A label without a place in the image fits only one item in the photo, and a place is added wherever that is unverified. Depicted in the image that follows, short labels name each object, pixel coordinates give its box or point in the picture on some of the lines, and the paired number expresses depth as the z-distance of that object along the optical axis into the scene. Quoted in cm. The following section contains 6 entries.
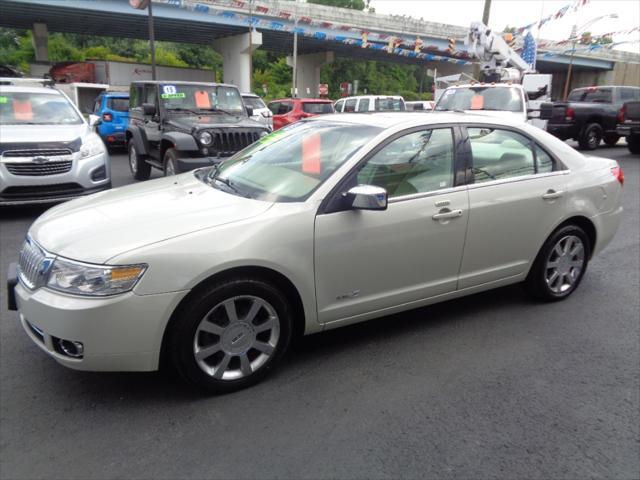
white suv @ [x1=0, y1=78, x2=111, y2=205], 682
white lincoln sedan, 275
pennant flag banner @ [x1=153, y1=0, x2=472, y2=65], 3039
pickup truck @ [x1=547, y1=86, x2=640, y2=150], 1599
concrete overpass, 2934
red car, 1645
